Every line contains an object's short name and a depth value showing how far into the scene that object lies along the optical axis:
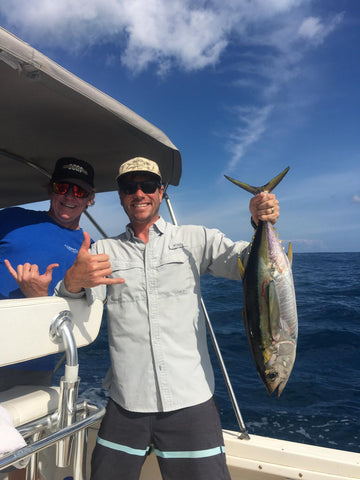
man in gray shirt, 1.78
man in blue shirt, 2.07
